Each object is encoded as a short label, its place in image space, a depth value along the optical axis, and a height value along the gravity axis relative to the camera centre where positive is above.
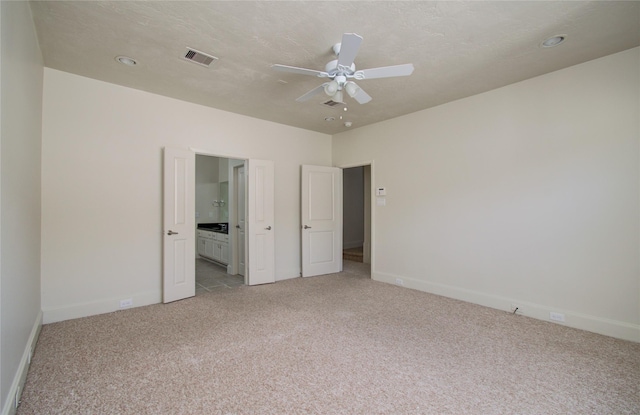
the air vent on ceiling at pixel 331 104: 4.20 +1.50
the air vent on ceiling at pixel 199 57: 2.89 +1.52
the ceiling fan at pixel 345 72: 2.36 +1.18
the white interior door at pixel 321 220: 5.49 -0.24
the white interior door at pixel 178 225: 3.94 -0.25
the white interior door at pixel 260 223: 4.86 -0.26
